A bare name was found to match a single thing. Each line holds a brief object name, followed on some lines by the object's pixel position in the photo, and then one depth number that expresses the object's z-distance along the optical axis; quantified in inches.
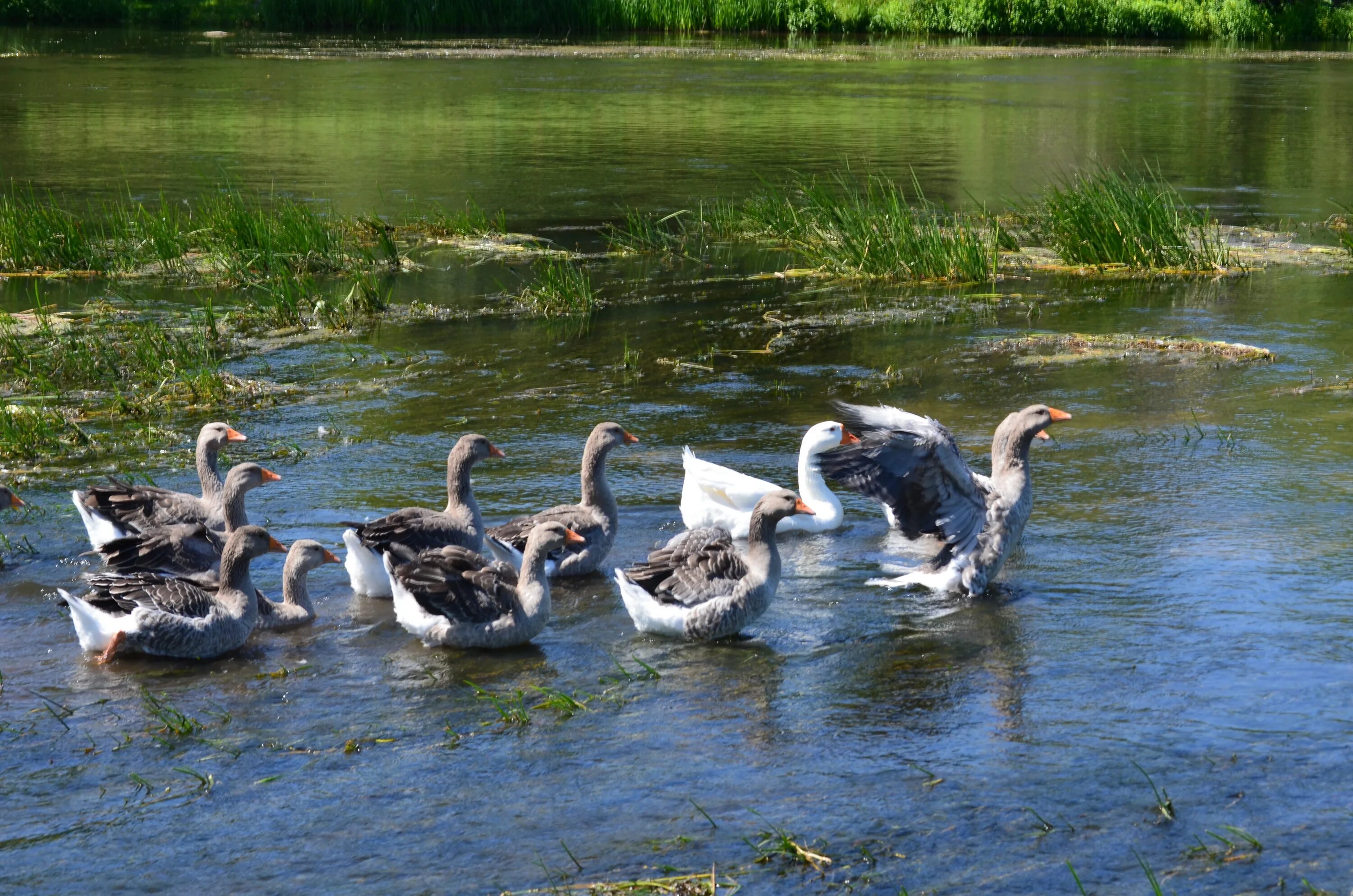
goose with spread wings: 341.1
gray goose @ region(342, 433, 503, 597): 346.6
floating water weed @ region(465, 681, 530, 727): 286.0
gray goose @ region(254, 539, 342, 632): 335.0
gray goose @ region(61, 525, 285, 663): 314.0
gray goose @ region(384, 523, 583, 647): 321.4
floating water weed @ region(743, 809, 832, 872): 231.6
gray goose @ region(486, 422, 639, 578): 364.8
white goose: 390.0
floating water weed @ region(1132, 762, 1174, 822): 242.5
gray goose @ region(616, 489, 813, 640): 322.7
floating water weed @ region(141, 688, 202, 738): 281.1
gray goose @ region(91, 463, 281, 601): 349.1
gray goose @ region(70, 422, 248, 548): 372.5
